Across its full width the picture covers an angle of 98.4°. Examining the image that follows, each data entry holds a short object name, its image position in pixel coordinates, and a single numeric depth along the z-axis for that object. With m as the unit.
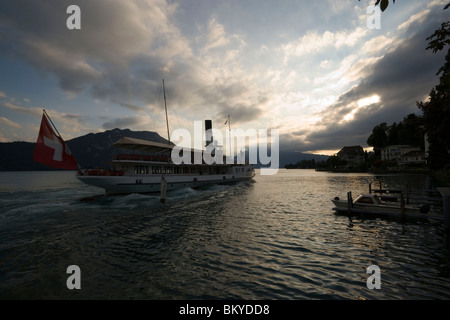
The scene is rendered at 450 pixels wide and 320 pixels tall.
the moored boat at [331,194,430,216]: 15.63
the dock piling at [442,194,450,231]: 12.92
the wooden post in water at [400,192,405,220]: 15.58
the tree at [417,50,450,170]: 12.42
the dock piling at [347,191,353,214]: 17.52
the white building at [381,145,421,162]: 92.88
